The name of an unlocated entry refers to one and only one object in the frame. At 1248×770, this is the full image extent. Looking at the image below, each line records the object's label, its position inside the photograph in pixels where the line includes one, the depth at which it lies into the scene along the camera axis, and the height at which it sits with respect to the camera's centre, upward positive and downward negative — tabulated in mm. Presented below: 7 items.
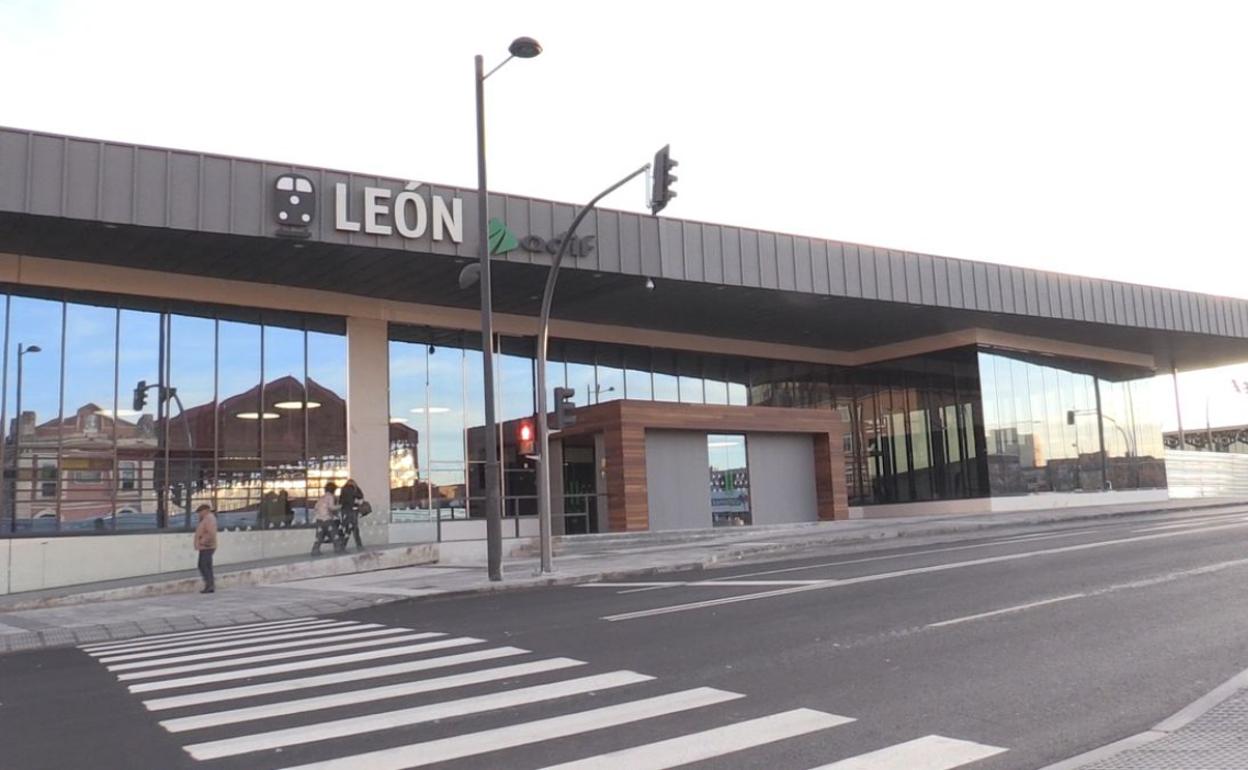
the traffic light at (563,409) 19641 +1840
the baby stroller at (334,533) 22781 -499
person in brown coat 18656 -461
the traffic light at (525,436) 19844 +1331
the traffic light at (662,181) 16156 +5092
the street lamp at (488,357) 18344 +2731
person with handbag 22875 +119
